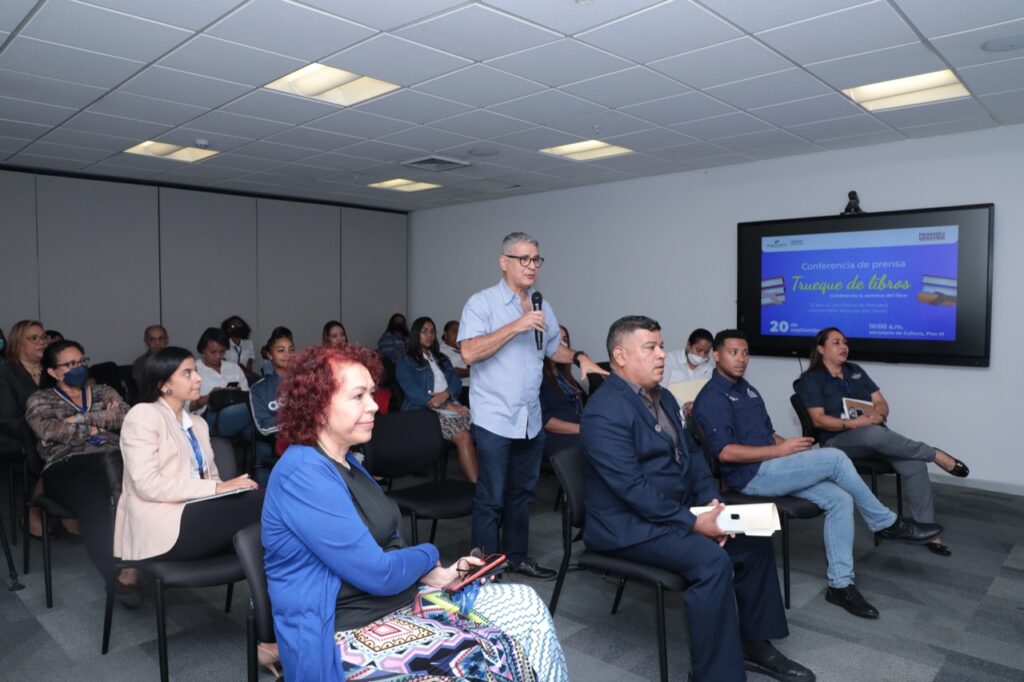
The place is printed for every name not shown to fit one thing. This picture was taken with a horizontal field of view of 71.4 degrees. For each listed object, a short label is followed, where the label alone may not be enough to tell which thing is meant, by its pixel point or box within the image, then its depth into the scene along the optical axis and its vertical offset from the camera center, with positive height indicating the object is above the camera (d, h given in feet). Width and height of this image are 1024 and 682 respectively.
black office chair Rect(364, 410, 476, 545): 11.68 -2.81
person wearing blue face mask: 10.49 -2.29
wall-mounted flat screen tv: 18.63 +0.60
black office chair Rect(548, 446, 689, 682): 8.18 -3.12
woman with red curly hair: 5.67 -2.31
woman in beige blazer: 8.84 -2.40
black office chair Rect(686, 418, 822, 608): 10.77 -3.08
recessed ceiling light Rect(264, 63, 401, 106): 14.76 +4.67
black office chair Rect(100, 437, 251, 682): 8.43 -3.24
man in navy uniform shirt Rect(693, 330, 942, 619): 10.98 -2.54
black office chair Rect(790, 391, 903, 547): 14.10 -3.14
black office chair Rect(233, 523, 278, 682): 6.20 -2.41
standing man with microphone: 11.51 -1.37
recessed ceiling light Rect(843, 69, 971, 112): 15.39 +4.79
